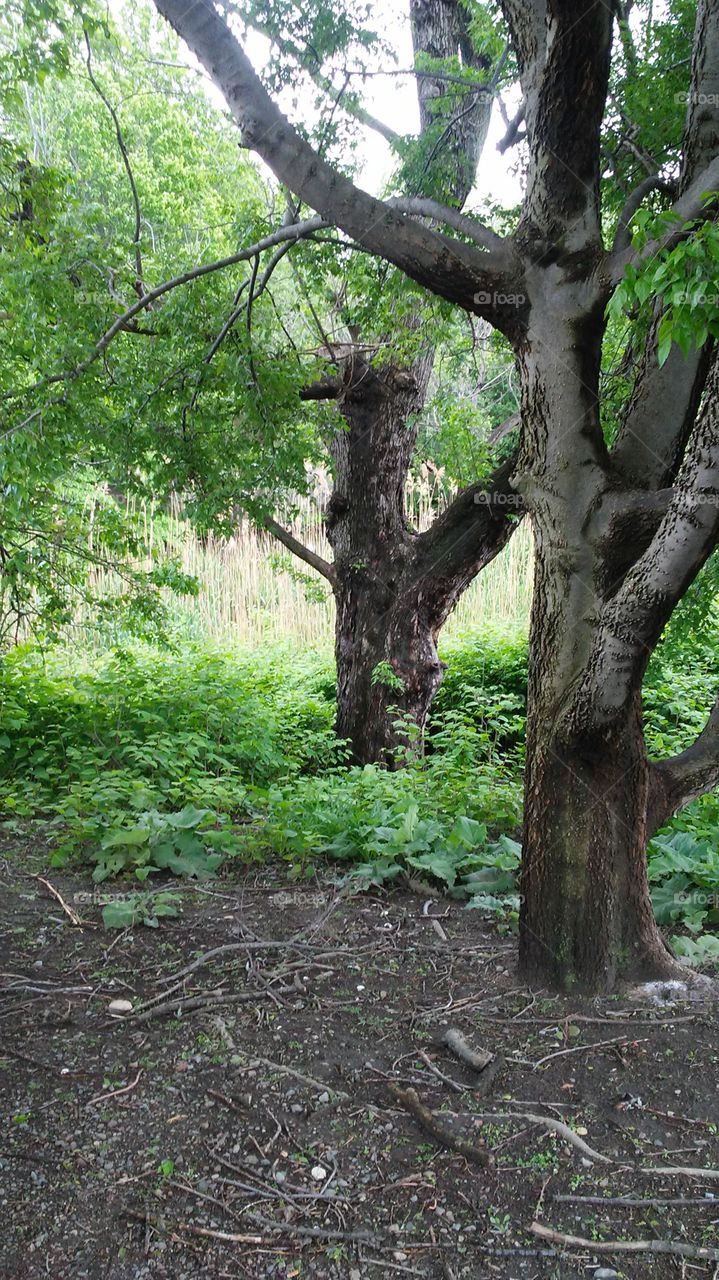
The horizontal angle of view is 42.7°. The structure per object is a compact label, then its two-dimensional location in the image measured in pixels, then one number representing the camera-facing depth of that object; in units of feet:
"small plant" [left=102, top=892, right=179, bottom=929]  11.59
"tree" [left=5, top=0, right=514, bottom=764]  14.89
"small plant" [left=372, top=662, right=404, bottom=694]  21.76
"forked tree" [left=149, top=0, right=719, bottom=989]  9.44
